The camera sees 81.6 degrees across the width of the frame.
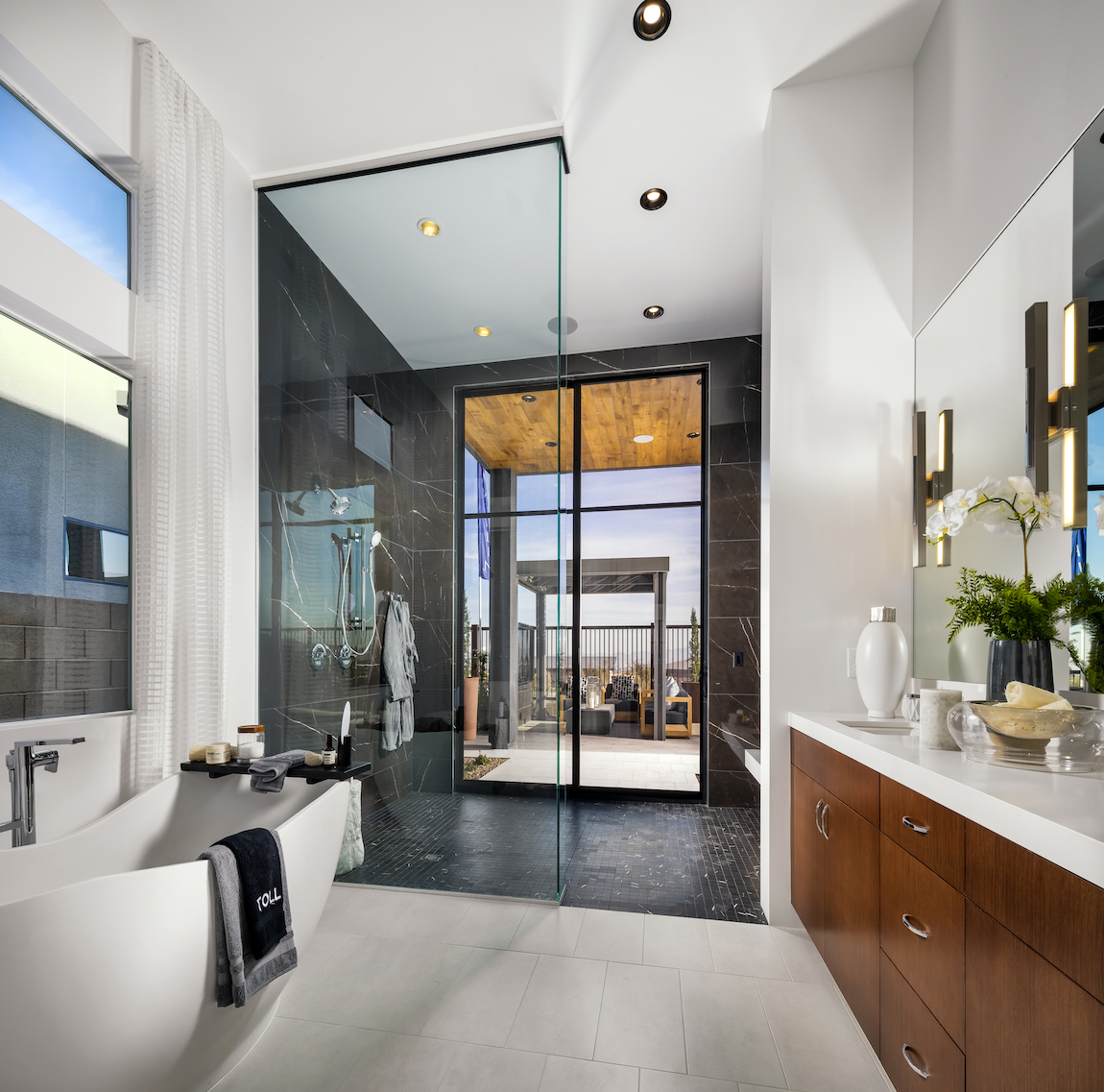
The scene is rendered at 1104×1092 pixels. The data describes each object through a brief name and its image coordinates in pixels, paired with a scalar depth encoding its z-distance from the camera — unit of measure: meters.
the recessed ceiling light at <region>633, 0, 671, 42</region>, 2.17
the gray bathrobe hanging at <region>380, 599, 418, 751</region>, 2.75
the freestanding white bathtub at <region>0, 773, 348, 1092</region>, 1.08
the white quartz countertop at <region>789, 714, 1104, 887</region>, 0.86
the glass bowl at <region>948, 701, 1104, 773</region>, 1.24
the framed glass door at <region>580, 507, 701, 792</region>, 4.42
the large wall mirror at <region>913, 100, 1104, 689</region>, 1.48
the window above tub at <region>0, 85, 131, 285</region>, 1.96
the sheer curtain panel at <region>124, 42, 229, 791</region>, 2.30
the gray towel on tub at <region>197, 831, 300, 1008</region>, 1.40
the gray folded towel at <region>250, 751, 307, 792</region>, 2.08
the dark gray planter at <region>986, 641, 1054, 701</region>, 1.55
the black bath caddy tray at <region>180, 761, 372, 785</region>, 2.10
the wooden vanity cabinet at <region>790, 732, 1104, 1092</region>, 0.86
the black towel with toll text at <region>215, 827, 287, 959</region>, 1.47
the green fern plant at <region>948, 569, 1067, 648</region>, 1.55
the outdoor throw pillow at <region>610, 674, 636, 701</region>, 4.49
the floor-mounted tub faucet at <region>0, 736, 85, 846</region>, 1.70
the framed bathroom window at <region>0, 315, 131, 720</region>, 1.92
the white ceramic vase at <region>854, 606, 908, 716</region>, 2.21
